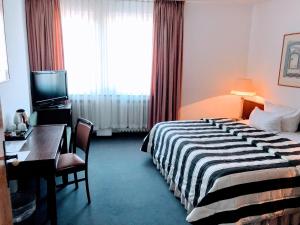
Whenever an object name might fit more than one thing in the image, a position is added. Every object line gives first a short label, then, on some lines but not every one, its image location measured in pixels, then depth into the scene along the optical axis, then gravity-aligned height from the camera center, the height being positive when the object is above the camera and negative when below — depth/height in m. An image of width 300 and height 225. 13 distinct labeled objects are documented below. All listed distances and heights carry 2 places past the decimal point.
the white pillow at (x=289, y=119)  3.40 -0.63
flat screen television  3.77 -0.30
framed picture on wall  3.68 +0.16
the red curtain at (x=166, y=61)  4.50 +0.17
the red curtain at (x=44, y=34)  4.08 +0.57
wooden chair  2.51 -0.95
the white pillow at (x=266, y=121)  3.40 -0.67
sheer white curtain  4.38 +0.22
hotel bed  2.07 -0.93
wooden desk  1.91 -0.71
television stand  3.80 -0.70
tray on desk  2.40 -0.65
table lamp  4.50 -0.29
